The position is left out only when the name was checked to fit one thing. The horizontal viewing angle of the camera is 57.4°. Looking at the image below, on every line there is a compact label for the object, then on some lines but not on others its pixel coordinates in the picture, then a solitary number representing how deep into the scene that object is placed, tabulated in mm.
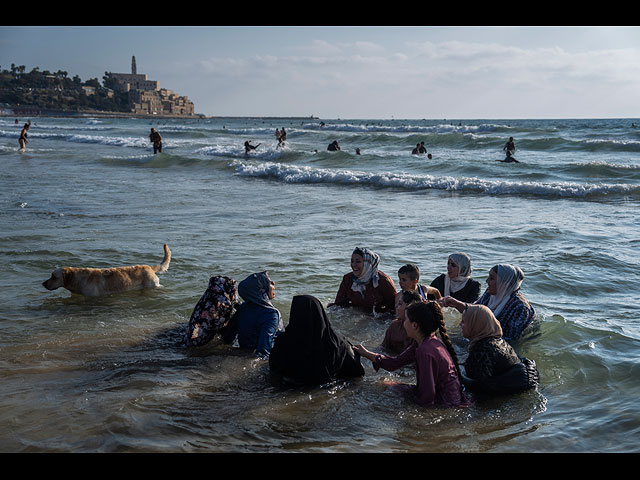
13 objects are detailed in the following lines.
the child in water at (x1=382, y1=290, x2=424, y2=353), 5281
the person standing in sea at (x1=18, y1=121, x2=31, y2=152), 29081
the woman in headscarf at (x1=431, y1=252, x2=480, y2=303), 6230
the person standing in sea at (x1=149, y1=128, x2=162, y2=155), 28391
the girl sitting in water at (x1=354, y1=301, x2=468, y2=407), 4172
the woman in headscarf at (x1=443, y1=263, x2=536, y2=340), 5520
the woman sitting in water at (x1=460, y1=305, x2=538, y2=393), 4359
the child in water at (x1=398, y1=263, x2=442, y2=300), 5652
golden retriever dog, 6949
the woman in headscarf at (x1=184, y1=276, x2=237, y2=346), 5539
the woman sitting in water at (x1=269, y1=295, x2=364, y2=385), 4523
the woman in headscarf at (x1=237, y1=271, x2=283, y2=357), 5297
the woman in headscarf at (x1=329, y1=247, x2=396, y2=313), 6458
